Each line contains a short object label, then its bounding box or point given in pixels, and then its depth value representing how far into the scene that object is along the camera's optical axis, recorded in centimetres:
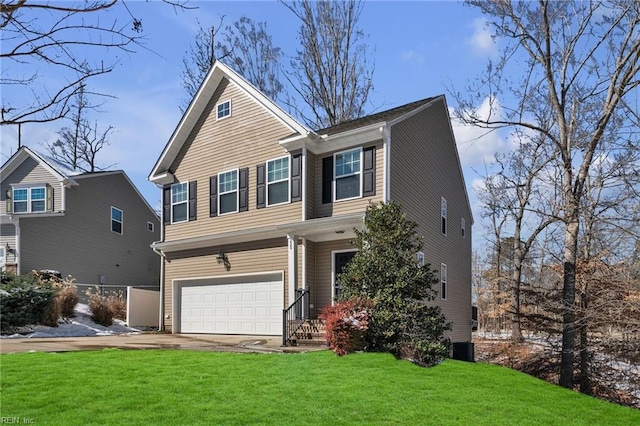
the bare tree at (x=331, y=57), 2725
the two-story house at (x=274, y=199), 1445
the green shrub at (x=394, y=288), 1045
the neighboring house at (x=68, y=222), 2192
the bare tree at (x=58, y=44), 405
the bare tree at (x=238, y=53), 2919
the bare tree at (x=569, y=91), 1329
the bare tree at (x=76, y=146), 3375
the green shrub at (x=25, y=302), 1525
